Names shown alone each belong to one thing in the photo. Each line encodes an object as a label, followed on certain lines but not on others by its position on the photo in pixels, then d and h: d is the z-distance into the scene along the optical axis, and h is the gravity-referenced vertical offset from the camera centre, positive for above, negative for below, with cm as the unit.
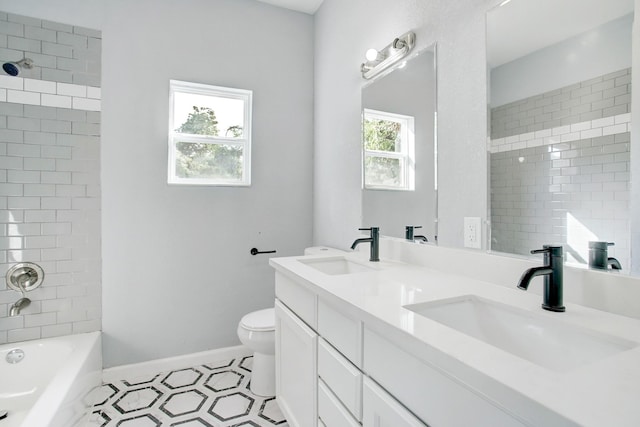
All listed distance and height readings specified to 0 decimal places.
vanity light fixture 166 +87
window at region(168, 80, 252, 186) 243 +62
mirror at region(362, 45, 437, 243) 157 +36
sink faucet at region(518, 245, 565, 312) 90 -17
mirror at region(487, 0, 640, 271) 92 +29
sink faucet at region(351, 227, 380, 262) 174 -14
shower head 194 +90
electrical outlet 131 -7
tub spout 196 -55
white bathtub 163 -89
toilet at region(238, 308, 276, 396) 198 -80
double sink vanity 52 -28
